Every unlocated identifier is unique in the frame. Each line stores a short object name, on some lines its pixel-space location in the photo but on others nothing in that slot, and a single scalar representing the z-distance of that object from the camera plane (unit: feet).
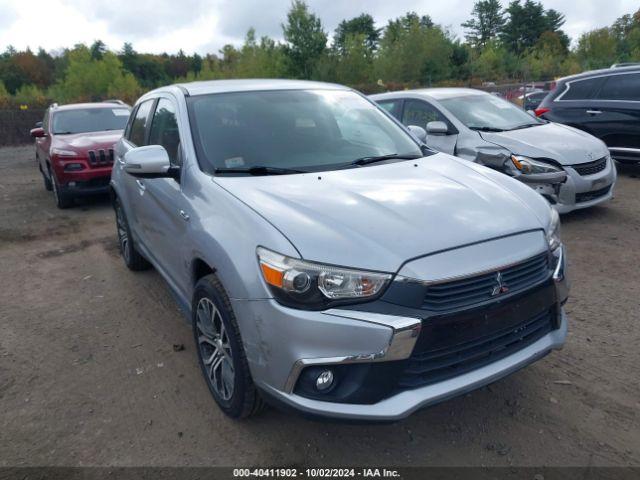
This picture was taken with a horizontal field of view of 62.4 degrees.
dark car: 26.43
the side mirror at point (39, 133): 31.32
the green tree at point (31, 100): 76.65
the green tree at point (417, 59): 133.28
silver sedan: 19.76
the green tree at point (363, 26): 268.82
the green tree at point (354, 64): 125.18
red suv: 26.61
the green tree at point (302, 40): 126.62
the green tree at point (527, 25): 254.06
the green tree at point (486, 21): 299.38
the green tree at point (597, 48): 149.05
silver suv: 7.30
